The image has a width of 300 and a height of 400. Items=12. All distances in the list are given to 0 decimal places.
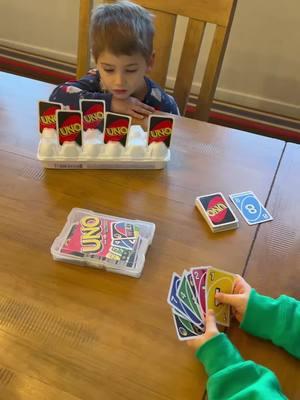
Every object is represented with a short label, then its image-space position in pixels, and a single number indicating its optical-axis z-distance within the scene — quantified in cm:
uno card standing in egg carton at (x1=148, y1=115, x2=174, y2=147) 108
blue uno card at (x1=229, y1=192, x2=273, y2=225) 103
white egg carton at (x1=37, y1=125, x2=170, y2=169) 110
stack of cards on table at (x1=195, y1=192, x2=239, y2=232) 99
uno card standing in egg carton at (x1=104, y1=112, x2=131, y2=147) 107
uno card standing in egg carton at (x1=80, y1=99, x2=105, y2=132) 109
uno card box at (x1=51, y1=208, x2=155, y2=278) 88
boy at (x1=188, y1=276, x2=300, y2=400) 70
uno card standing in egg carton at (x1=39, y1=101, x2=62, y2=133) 106
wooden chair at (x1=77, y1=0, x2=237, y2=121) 141
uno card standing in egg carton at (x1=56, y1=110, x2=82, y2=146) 105
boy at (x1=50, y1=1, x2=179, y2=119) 129
